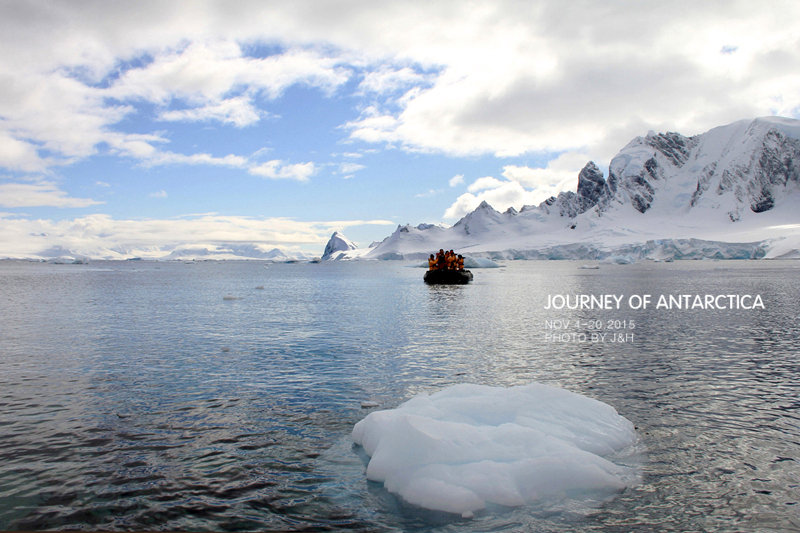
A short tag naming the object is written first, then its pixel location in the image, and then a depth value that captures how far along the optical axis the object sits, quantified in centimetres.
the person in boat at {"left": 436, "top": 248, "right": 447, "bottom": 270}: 6547
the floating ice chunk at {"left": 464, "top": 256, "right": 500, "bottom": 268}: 12116
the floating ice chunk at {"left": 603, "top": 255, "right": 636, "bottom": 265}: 14071
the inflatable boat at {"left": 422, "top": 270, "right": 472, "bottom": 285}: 6366
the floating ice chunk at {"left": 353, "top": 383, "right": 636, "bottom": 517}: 675
